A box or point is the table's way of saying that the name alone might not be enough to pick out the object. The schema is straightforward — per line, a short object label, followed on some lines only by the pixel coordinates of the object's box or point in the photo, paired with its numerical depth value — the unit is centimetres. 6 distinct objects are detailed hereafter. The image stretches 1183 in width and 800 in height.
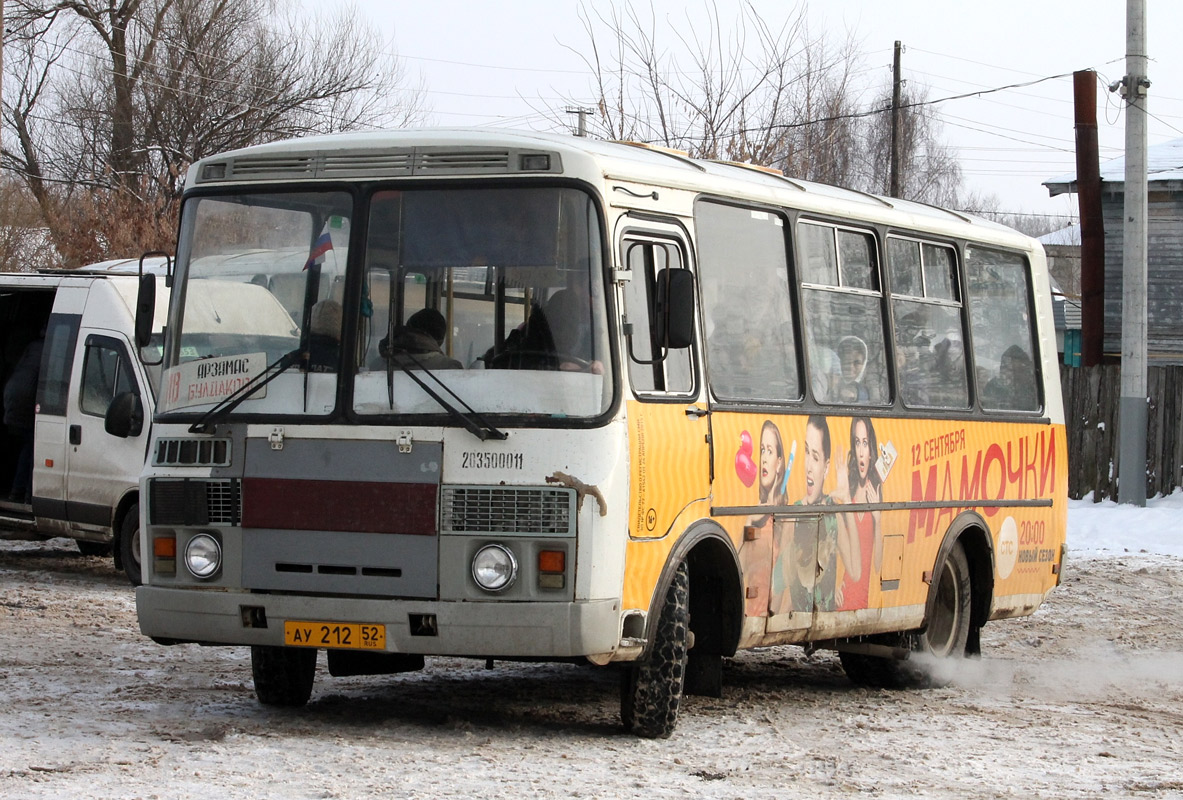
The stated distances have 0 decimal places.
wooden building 3177
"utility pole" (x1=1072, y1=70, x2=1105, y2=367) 3073
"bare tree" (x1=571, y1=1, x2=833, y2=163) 2739
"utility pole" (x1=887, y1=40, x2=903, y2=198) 3897
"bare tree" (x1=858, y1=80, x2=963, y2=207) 7631
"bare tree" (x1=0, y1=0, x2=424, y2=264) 4016
